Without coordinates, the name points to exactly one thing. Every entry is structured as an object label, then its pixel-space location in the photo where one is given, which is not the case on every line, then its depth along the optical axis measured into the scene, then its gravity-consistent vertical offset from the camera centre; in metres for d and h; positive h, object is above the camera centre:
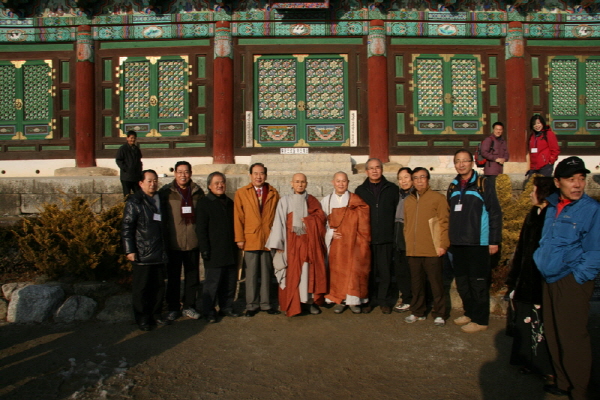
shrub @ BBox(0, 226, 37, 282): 5.75 -0.74
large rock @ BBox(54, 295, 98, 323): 4.89 -1.19
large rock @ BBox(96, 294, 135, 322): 4.91 -1.21
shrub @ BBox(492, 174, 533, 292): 5.45 -0.22
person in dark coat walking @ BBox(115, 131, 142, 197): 6.66 +0.64
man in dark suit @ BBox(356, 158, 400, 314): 4.91 -0.25
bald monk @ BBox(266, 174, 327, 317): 4.77 -0.54
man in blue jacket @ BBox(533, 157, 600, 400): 2.86 -0.47
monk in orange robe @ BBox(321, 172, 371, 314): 4.81 -0.54
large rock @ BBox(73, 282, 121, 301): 5.20 -1.02
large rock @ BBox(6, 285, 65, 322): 4.83 -1.12
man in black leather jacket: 4.46 -0.41
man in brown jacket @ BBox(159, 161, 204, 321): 4.77 -0.41
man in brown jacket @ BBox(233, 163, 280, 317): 4.84 -0.35
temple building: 9.95 +2.97
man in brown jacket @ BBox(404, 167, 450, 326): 4.50 -0.42
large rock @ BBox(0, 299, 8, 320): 4.96 -1.18
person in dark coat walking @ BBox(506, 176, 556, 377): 3.24 -0.73
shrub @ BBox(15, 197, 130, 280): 5.40 -0.48
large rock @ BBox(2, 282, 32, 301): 5.20 -0.99
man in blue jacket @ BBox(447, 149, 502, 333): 4.27 -0.35
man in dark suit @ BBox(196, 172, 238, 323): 4.69 -0.44
